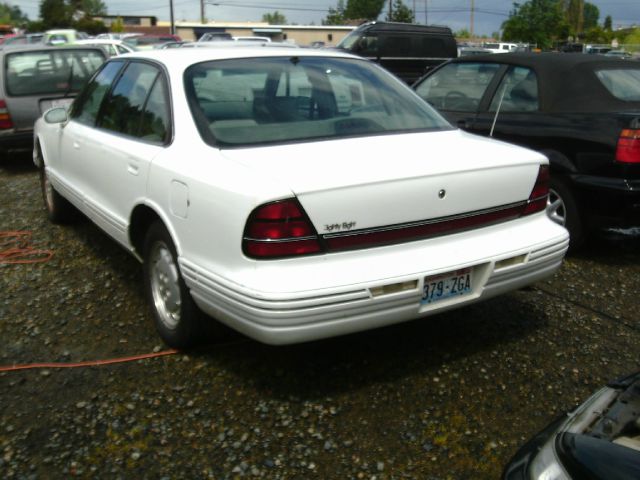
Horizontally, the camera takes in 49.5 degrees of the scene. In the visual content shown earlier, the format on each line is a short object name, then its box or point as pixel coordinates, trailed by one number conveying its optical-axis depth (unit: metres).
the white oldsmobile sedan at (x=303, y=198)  2.83
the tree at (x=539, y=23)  61.81
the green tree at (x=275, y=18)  134.50
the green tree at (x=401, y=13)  66.56
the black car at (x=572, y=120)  4.81
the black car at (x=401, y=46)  16.19
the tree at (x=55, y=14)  60.22
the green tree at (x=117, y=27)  66.19
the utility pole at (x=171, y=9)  51.38
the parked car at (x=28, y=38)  27.89
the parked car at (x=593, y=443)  1.66
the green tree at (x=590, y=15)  118.15
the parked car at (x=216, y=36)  31.05
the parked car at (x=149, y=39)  29.38
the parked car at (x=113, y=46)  13.63
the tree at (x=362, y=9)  108.19
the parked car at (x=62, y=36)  22.33
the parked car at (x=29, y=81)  8.82
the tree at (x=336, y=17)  103.62
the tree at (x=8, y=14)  112.47
